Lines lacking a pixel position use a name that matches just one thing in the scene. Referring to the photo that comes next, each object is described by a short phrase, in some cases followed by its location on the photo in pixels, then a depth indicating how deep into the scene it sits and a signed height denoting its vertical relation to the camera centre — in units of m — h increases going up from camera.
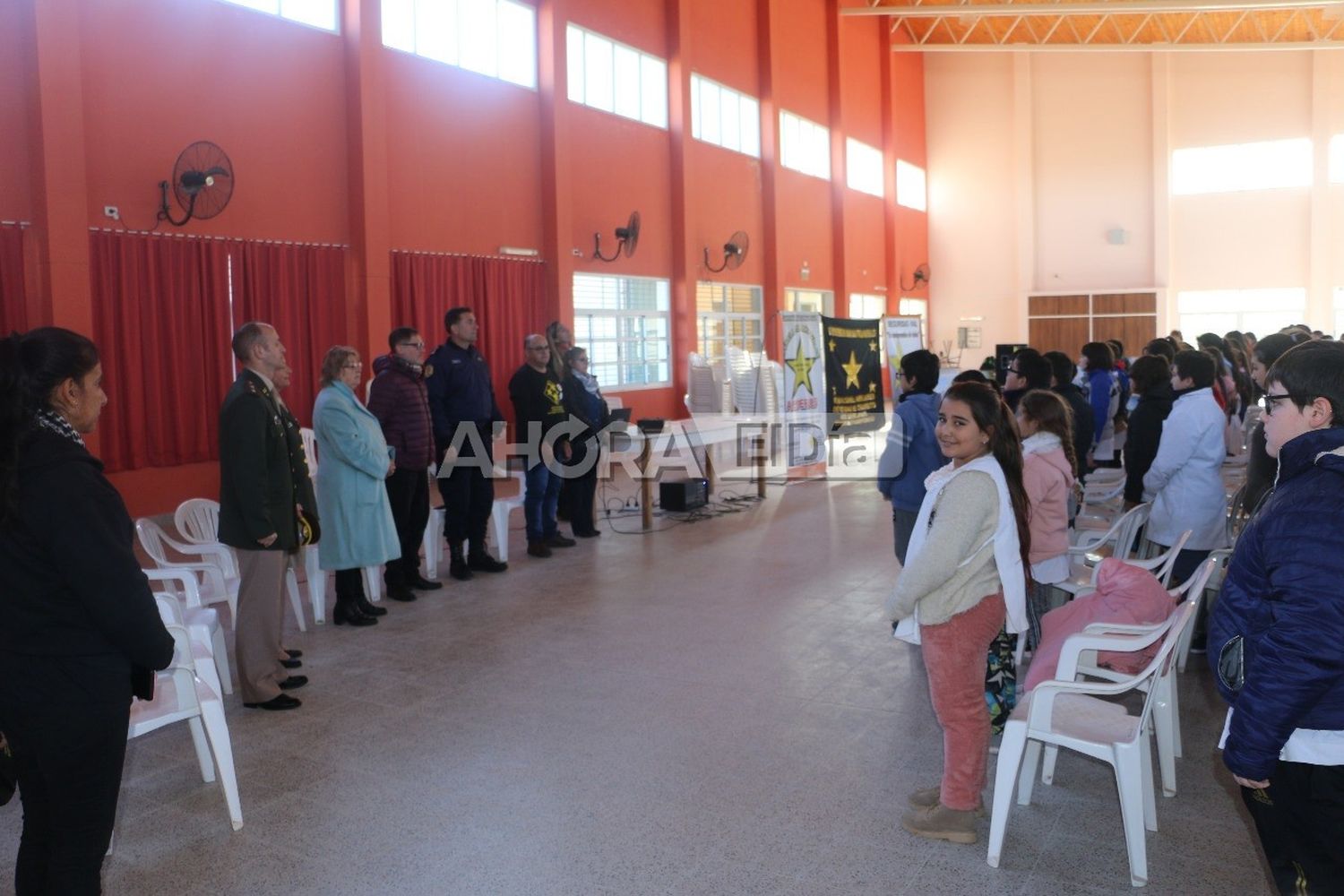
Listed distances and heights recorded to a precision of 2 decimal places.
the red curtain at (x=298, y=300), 7.92 +0.71
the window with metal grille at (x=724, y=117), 14.15 +3.71
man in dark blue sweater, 6.21 -0.30
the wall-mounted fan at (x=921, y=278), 20.81 +1.92
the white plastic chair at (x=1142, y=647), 2.92 -0.87
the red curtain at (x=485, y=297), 9.30 +0.84
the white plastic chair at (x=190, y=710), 2.99 -0.91
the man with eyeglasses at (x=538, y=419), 6.89 -0.24
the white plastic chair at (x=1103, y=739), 2.62 -0.94
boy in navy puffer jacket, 1.63 -0.44
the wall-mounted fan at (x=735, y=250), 14.52 +1.79
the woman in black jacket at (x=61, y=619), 1.93 -0.42
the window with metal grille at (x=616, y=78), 11.85 +3.65
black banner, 8.39 +0.03
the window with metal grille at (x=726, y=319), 14.23 +0.86
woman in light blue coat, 4.96 -0.42
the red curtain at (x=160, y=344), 6.98 +0.34
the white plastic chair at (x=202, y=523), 5.25 -0.68
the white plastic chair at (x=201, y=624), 3.46 -0.81
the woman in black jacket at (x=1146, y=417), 4.93 -0.23
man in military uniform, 3.91 -0.41
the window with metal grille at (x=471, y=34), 9.60 +3.43
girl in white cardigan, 2.65 -0.52
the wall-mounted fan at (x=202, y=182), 7.28 +1.48
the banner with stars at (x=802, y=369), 8.51 +0.07
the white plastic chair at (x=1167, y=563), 3.86 -0.74
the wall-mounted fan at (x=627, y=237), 12.30 +1.71
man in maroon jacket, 5.56 -0.23
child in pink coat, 3.89 -0.41
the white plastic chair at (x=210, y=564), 4.66 -0.81
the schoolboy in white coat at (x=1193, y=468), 4.25 -0.41
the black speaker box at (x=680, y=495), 8.63 -0.95
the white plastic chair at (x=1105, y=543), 4.41 -0.78
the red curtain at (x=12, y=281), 6.41 +0.72
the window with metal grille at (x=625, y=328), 12.05 +0.66
